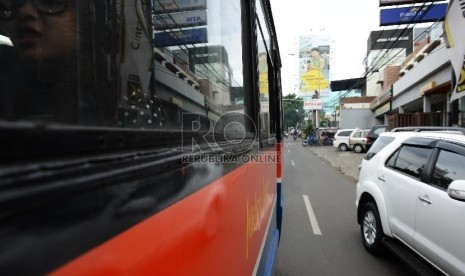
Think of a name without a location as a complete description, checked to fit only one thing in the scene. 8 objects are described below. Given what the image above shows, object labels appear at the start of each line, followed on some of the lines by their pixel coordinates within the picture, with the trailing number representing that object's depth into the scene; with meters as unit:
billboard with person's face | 54.12
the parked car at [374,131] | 20.92
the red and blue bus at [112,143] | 0.53
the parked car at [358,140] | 26.75
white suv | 3.29
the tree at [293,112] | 72.75
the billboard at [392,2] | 19.87
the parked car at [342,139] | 28.95
